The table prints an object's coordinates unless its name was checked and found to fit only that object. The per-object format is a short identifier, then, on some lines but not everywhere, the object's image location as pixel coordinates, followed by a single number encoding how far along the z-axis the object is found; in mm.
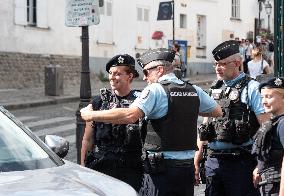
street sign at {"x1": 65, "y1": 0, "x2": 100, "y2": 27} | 9477
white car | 3779
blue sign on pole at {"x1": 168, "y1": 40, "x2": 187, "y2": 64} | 31328
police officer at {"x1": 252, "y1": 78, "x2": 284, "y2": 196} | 4828
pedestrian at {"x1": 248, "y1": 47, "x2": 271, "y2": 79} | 15612
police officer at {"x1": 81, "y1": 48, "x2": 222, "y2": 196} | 4973
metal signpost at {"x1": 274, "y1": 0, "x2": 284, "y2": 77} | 7516
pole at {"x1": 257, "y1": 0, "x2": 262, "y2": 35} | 39169
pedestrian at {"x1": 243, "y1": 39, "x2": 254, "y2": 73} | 27612
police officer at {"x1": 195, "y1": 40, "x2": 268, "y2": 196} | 5551
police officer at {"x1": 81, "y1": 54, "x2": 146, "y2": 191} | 5676
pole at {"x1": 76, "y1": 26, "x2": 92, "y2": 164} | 9448
